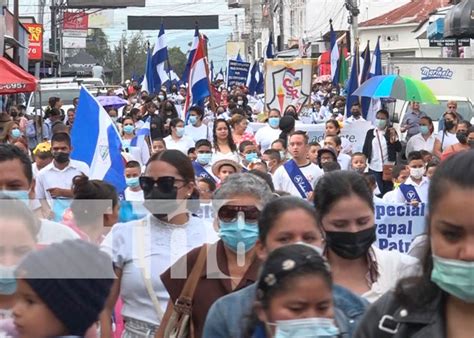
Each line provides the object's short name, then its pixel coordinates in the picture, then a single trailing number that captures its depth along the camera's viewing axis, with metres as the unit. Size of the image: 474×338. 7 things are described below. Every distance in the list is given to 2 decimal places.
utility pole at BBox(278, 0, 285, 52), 62.34
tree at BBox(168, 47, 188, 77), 119.45
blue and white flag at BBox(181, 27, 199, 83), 21.69
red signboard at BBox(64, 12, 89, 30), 83.11
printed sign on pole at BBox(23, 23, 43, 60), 43.97
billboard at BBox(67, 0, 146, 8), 63.03
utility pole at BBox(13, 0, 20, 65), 30.09
